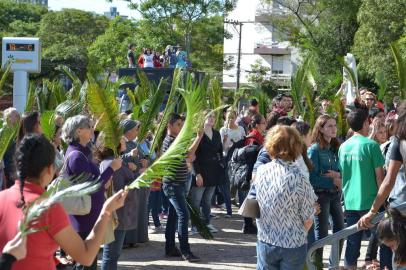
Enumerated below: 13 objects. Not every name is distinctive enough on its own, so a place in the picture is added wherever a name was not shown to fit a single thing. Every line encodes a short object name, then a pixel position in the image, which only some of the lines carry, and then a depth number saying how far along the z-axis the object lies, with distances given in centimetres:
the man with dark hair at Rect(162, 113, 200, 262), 932
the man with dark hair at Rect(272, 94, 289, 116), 1239
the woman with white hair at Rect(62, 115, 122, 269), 668
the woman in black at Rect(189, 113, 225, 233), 1076
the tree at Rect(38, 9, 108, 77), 7819
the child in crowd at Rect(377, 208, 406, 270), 454
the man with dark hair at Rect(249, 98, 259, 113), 1428
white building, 7806
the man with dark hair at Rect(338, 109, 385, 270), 767
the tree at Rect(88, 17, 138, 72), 5447
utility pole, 5944
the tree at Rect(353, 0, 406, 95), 3244
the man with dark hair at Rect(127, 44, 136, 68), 2645
